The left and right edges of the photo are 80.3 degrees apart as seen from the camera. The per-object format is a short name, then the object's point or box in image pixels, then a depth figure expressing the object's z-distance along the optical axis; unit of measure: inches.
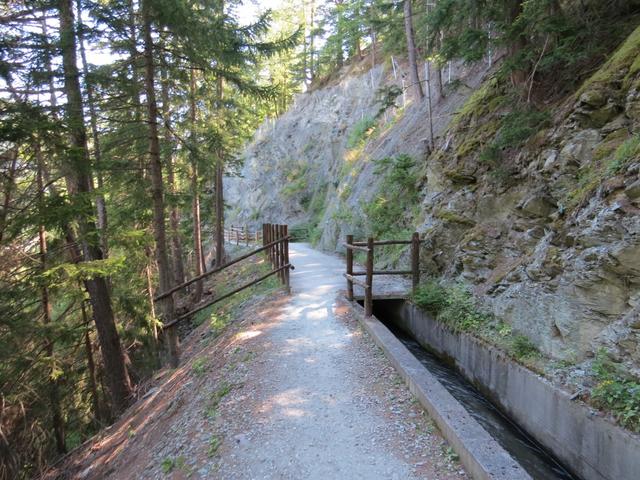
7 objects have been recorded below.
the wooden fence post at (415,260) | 316.2
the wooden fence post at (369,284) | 274.4
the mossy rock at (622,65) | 218.1
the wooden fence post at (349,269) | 318.0
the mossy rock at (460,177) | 335.9
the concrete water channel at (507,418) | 135.0
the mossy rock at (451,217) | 324.8
